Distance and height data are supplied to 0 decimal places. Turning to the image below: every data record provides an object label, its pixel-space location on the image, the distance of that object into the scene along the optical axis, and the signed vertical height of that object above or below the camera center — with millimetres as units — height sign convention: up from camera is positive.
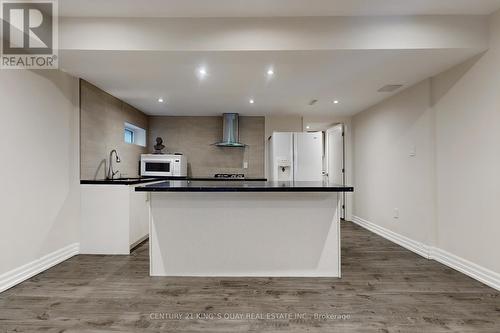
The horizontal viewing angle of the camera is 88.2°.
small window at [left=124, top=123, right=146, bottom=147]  4836 +662
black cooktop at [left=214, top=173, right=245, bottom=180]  5352 -158
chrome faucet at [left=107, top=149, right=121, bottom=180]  3876 -2
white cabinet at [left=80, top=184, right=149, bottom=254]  3273 -645
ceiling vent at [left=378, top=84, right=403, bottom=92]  3441 +1101
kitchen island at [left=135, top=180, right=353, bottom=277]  2580 -655
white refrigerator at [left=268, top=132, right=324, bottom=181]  5031 +251
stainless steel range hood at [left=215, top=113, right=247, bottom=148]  5273 +783
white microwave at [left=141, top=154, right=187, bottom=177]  4938 +61
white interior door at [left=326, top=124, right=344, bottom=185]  5480 +312
